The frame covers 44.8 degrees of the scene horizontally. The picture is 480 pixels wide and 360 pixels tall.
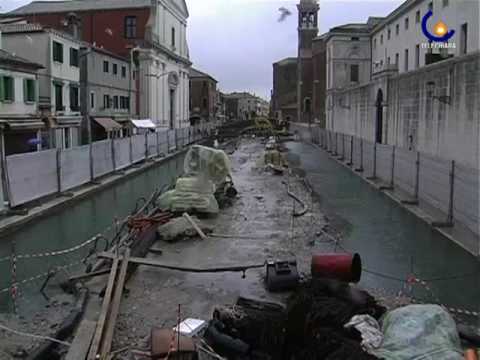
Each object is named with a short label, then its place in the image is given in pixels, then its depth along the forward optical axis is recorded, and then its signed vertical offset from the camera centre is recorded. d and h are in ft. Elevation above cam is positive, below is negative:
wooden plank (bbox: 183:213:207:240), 43.86 -7.60
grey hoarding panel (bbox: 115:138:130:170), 88.12 -3.95
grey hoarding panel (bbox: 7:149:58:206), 51.24 -4.51
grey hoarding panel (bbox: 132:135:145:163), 100.63 -3.51
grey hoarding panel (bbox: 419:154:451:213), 46.83 -4.62
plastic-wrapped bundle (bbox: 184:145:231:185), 57.16 -3.55
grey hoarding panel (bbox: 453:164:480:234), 39.65 -4.91
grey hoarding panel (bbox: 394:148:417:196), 59.27 -4.43
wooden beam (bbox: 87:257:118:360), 21.30 -7.95
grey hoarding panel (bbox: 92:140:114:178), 76.13 -4.12
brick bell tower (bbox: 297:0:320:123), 306.96 +41.15
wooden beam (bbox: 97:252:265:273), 32.83 -7.88
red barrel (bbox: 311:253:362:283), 29.73 -7.13
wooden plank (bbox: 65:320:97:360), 21.08 -8.16
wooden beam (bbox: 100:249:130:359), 21.98 -8.12
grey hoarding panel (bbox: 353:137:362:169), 94.78 -4.08
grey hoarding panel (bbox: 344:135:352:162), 106.95 -3.26
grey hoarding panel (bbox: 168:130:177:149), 139.12 -2.81
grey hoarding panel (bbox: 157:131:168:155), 126.21 -2.98
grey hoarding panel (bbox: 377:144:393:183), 71.10 -4.35
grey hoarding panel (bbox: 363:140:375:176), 83.92 -4.35
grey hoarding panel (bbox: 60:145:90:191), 63.05 -4.51
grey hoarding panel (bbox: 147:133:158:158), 114.52 -3.46
